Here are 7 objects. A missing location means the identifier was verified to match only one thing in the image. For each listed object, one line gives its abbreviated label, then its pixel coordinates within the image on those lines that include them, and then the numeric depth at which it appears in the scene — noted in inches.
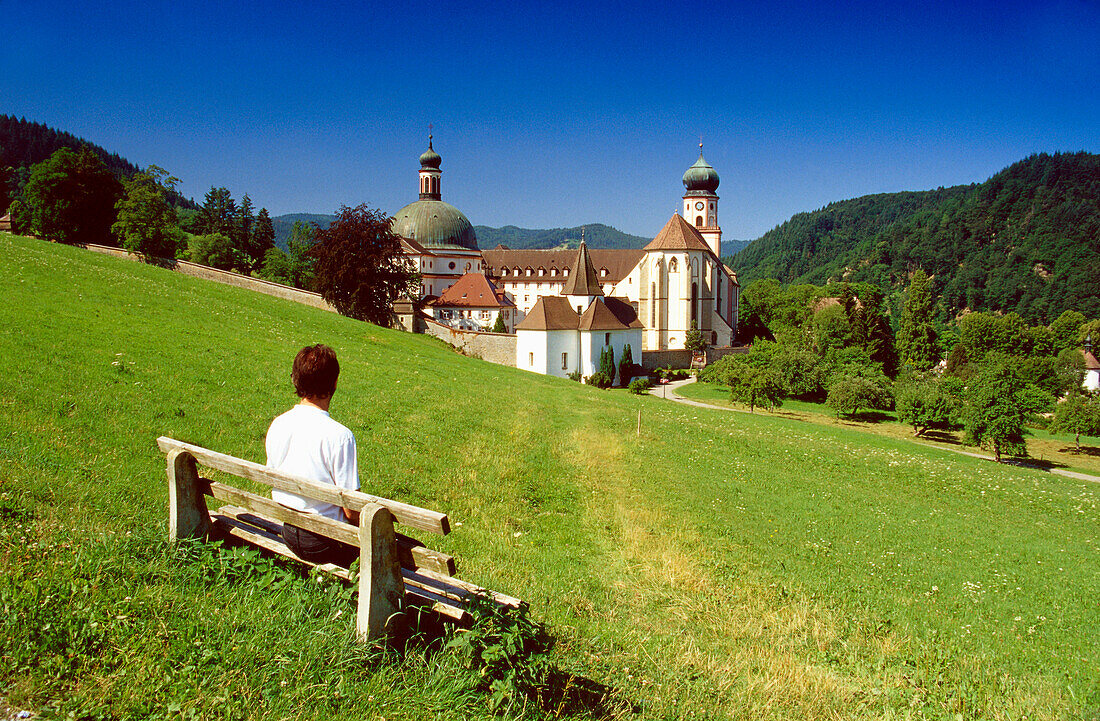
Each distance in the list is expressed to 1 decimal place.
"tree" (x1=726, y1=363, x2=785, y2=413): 1759.4
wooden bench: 141.9
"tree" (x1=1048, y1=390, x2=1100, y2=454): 1615.4
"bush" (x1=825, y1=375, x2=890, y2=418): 1835.6
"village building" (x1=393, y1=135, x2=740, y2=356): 2018.9
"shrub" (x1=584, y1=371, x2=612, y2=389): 1873.8
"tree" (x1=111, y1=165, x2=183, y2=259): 1475.1
